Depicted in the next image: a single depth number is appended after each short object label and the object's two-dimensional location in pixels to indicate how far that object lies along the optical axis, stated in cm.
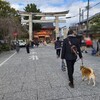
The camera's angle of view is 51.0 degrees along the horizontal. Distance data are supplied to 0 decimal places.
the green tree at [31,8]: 3367
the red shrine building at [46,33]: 4172
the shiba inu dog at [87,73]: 349
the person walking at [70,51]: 337
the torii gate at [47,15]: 2504
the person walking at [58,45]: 677
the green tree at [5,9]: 1747
